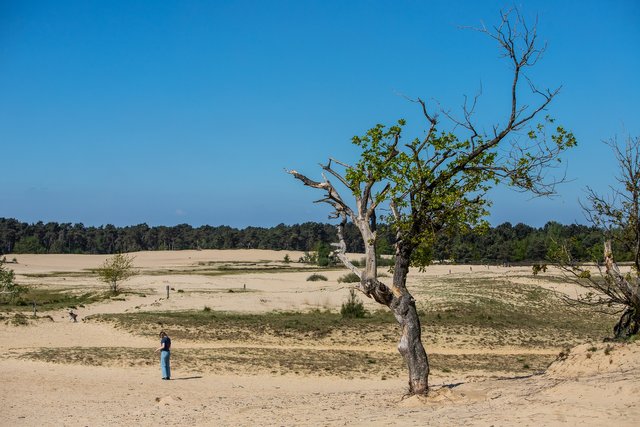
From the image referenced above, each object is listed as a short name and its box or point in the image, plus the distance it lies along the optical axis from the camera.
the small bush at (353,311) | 43.12
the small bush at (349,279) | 69.76
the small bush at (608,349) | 17.95
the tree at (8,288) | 53.34
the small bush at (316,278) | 78.57
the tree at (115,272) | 59.88
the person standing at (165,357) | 24.88
